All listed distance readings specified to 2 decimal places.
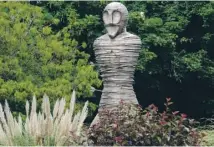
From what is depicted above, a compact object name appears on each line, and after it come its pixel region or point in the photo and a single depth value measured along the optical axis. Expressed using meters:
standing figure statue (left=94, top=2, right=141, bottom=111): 9.93
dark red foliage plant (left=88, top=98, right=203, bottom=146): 7.45
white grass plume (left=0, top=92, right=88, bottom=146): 8.10
